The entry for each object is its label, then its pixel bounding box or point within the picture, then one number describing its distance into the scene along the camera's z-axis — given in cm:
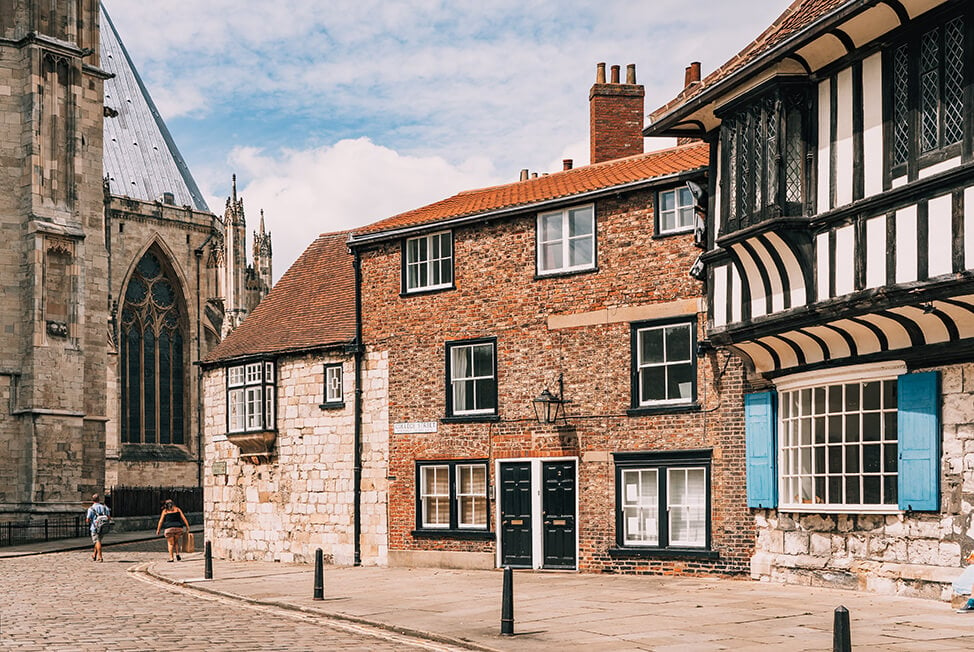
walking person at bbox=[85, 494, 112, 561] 2988
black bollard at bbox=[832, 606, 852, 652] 948
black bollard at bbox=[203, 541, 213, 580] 2281
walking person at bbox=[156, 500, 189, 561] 2877
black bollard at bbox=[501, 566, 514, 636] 1365
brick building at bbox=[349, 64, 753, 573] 2072
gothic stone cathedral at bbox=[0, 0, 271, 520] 3962
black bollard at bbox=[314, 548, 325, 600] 1827
